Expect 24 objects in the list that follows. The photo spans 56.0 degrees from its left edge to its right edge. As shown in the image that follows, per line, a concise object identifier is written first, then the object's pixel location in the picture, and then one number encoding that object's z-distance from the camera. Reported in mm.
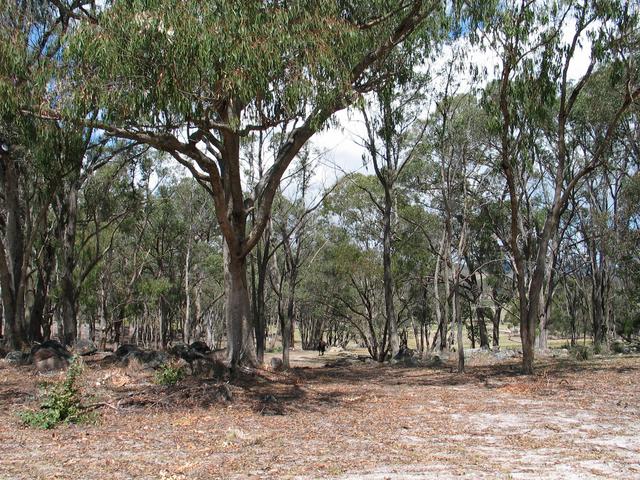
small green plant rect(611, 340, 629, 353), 21802
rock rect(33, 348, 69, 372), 11688
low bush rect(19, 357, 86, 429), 6848
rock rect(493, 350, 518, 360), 19672
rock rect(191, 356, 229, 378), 10500
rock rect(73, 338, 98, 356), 14759
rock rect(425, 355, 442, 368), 16722
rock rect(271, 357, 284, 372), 14091
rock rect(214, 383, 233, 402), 8839
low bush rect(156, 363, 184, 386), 9547
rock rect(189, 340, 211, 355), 14651
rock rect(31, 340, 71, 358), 12416
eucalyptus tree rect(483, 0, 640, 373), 11812
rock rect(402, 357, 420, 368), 16867
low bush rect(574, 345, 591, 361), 17125
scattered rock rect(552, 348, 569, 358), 19944
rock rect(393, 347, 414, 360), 18125
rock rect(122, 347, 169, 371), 11660
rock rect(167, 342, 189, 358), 12827
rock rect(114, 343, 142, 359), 12875
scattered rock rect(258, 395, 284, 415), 8251
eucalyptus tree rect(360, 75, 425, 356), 17297
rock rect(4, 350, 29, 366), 12414
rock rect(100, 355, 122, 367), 12219
